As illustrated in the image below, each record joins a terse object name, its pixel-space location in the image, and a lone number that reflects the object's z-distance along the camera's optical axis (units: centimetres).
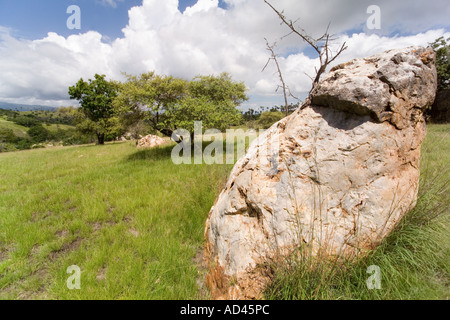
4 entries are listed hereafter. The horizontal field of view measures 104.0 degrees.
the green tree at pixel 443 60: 1811
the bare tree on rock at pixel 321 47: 243
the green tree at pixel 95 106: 2245
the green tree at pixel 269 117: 4417
